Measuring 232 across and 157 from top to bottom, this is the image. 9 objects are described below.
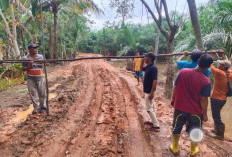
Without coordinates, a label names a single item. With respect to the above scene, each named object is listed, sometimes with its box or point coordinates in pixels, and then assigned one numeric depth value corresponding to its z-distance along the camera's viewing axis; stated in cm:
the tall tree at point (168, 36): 584
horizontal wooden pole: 356
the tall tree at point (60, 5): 1399
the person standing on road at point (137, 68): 794
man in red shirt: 271
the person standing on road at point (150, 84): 363
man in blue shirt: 324
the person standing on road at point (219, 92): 380
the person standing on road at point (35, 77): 433
